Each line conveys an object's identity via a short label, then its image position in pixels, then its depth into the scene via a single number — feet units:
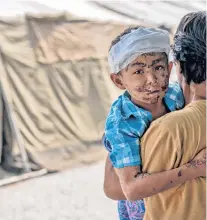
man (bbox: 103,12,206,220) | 6.86
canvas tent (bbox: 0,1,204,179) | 23.35
